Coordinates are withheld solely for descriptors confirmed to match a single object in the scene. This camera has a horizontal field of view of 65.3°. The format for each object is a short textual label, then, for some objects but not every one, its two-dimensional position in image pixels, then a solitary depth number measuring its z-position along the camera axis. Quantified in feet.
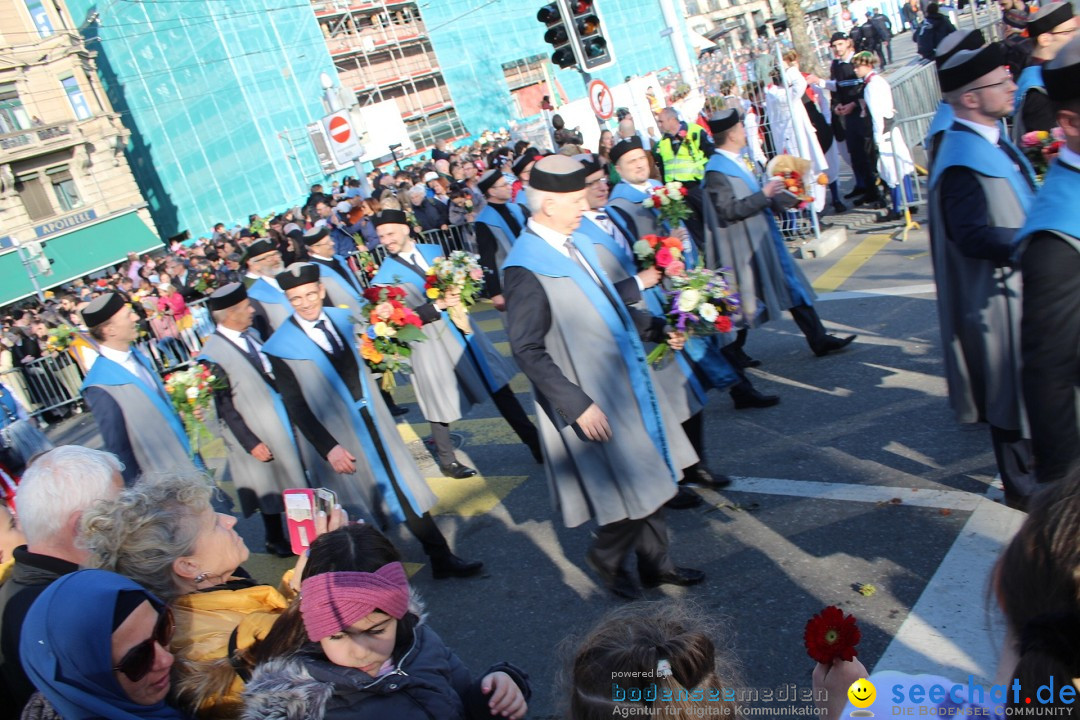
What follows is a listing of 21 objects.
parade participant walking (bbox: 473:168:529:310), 25.29
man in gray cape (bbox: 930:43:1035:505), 11.73
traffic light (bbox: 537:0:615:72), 37.96
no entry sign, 44.16
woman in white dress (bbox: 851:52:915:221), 33.24
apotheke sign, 127.85
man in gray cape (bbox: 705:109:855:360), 20.94
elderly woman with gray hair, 8.28
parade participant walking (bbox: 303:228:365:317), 24.31
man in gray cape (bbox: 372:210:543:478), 21.94
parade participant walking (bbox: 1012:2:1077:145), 18.17
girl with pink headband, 7.12
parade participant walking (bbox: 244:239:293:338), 24.53
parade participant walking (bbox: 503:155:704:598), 13.21
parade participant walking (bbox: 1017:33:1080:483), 8.56
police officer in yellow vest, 36.17
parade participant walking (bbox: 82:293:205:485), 17.56
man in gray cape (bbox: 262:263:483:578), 16.12
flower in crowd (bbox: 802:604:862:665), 5.82
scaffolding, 164.55
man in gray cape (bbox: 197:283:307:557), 19.10
